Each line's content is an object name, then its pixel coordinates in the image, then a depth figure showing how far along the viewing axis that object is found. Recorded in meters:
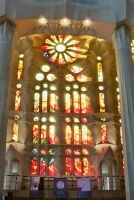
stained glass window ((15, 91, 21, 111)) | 26.56
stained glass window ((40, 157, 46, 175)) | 24.08
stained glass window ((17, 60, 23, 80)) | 28.04
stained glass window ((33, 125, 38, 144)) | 25.22
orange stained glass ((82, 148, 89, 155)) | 25.27
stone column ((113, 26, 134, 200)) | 17.80
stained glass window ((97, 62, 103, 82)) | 28.83
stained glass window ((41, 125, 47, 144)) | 25.32
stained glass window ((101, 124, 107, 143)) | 25.50
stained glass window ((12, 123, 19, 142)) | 24.88
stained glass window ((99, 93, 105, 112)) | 27.14
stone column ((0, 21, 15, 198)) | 17.98
